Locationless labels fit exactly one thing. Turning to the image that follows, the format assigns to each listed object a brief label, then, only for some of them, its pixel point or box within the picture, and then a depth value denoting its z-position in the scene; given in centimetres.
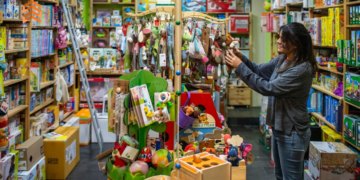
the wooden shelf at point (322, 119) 366
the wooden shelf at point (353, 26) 307
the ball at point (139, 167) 187
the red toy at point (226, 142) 197
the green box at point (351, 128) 307
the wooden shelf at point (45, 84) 393
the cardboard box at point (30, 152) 308
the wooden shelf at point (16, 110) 312
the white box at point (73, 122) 439
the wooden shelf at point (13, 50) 305
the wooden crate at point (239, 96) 698
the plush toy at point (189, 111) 222
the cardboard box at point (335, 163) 289
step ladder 447
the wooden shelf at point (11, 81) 304
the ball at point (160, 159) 191
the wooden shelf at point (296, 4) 460
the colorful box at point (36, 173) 305
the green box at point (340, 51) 329
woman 196
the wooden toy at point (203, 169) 159
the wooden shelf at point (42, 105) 377
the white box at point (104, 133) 491
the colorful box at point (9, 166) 271
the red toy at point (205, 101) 237
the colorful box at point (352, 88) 305
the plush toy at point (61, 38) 432
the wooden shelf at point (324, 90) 358
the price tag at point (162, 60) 264
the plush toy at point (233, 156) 183
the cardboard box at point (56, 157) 364
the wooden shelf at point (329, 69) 351
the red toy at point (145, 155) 193
